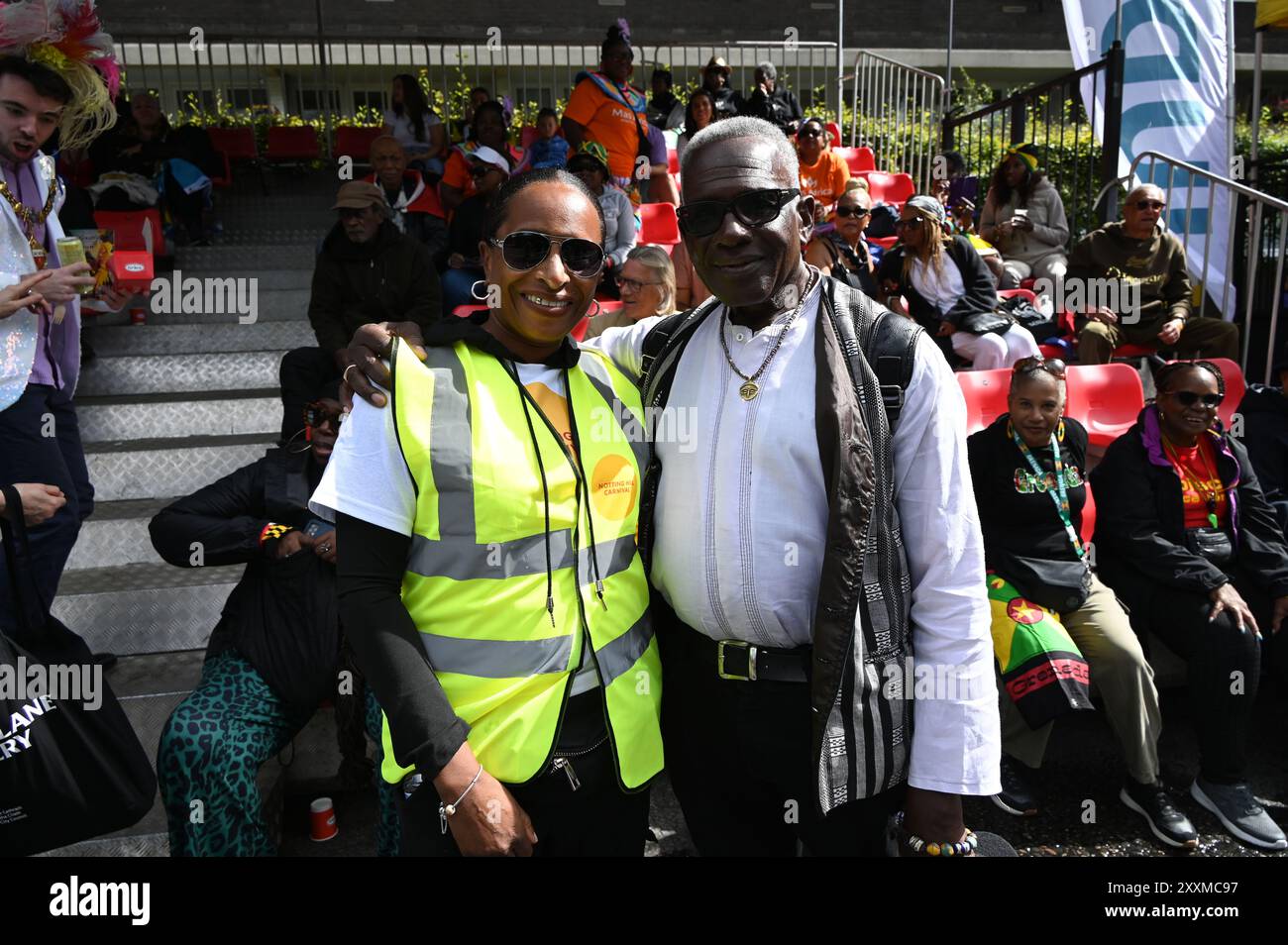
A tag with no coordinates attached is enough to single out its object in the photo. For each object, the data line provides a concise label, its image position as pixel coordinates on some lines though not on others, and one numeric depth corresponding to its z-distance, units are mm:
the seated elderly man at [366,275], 5016
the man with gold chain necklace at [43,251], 2824
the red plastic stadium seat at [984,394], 5031
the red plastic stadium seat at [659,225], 8117
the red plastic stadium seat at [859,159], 10438
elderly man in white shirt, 1663
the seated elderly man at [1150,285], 6242
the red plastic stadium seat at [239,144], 9875
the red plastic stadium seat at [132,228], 6688
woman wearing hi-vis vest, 1533
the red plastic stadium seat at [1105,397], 5316
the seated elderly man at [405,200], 6621
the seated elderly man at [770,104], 9859
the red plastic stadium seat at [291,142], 10148
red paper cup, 3230
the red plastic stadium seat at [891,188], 9797
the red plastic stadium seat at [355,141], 10750
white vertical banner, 7863
